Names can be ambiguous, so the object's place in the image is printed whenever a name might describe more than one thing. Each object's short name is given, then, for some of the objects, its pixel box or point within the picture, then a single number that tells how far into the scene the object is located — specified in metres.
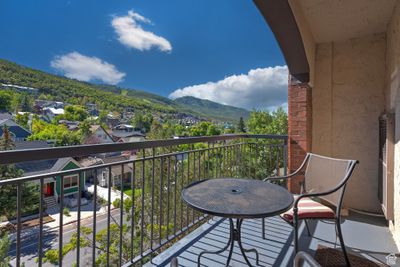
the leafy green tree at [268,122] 13.74
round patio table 1.46
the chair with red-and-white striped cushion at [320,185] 1.84
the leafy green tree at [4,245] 3.80
